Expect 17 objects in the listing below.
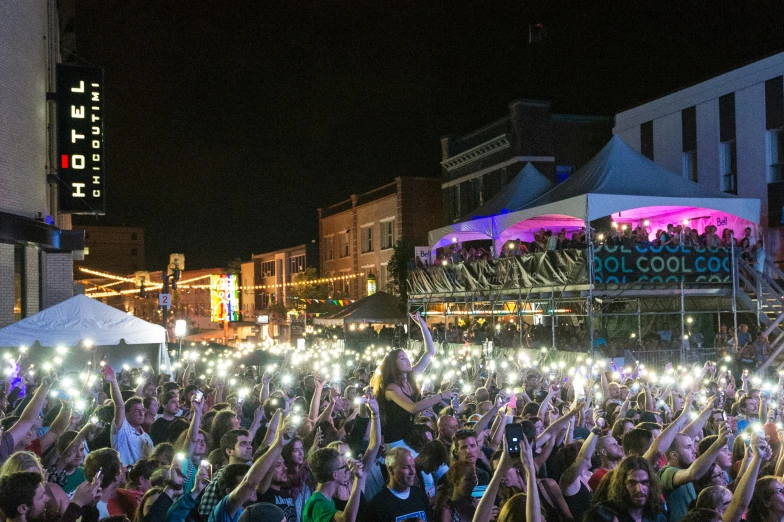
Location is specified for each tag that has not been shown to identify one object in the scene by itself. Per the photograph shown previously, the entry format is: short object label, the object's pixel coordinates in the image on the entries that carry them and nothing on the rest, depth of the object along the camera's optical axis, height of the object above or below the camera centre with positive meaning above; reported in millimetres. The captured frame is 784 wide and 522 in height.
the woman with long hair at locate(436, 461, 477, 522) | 5801 -1496
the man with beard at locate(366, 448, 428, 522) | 5426 -1425
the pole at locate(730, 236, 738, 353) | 21047 -377
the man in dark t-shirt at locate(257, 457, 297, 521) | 5691 -1450
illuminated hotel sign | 24859 +3911
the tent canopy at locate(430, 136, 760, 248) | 21172 +1775
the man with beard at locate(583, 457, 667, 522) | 5324 -1396
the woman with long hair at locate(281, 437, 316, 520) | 6070 -1420
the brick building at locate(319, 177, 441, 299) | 45312 +2449
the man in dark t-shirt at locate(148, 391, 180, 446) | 8867 -1526
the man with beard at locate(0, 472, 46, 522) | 4812 -1215
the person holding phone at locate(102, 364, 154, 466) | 8227 -1471
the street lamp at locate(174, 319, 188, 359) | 25953 -1601
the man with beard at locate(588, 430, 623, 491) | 6582 -1433
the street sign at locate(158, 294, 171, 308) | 23797 -698
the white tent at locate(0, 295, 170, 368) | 17375 -1055
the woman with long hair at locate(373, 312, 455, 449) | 7449 -1088
